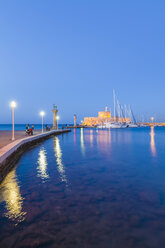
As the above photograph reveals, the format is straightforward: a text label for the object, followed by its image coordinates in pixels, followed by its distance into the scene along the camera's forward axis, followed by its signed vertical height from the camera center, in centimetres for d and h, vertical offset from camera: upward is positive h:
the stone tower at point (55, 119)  4547 +178
